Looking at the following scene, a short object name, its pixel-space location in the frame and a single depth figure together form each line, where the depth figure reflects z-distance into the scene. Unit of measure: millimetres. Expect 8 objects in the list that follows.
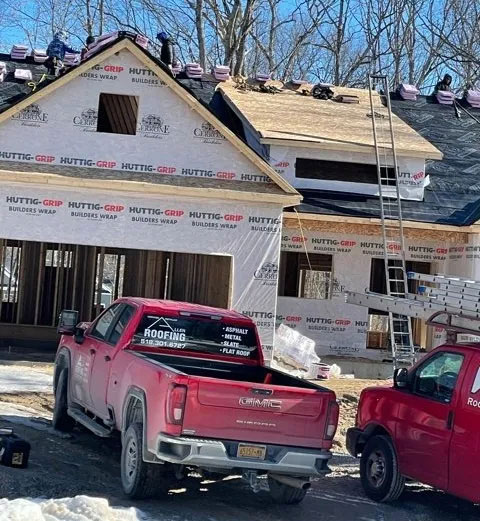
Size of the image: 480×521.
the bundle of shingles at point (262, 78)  24655
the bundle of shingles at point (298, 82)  24552
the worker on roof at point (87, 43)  22266
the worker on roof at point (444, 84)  25797
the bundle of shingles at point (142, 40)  24444
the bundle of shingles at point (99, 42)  20222
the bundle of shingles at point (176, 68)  24156
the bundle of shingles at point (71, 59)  23672
